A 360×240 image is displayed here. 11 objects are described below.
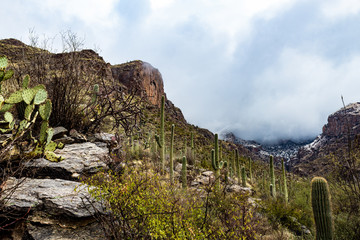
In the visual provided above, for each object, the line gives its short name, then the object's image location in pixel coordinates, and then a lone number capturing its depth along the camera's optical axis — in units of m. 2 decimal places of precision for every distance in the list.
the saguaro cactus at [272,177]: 11.21
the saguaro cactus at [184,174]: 8.43
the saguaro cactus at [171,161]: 8.36
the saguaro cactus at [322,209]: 5.39
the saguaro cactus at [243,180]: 12.66
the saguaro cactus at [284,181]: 10.59
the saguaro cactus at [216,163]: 10.09
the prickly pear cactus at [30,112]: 2.90
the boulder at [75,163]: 3.88
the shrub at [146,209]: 2.96
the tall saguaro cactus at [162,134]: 9.37
